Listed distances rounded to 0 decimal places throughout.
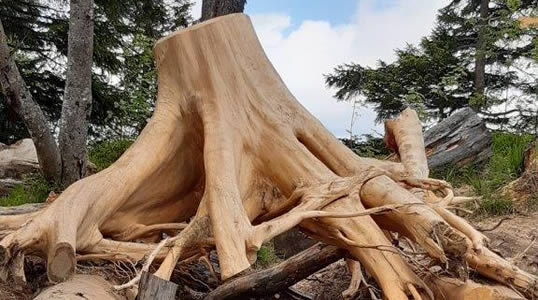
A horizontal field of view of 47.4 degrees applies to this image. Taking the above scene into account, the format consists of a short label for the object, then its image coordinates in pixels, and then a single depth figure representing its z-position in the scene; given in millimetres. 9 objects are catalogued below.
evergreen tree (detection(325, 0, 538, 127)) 12328
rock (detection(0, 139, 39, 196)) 7914
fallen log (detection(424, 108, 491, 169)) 6973
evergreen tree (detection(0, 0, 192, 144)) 9898
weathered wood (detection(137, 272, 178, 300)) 2520
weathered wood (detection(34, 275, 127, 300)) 2490
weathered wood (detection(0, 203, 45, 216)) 3908
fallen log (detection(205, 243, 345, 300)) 3055
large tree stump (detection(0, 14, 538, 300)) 2744
